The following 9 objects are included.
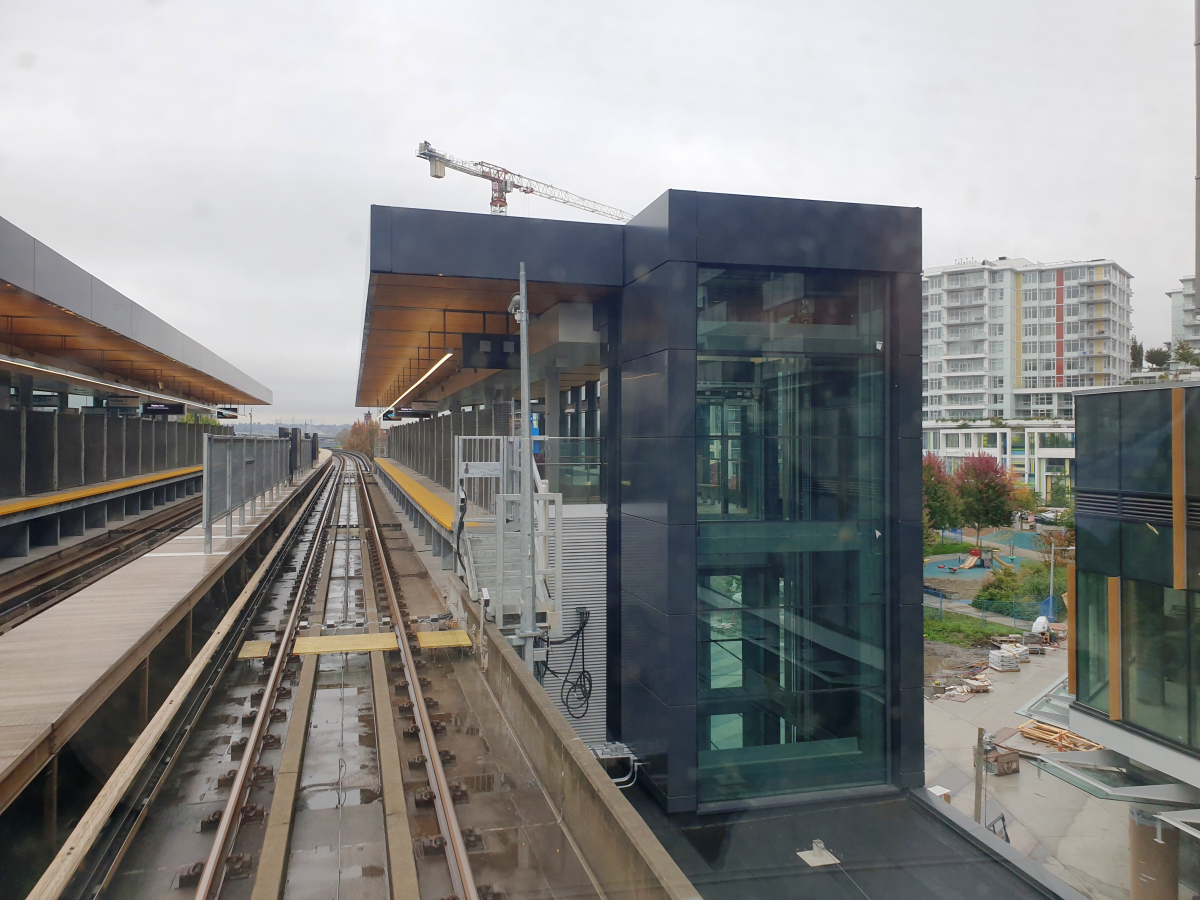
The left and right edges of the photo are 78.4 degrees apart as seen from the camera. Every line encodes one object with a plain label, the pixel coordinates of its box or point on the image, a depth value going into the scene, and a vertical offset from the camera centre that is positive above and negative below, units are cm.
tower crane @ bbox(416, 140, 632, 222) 8612 +3283
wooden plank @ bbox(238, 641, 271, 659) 798 -220
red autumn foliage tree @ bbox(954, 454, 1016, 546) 3903 -245
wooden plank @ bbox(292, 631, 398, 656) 770 -209
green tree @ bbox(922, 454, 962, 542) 3947 -307
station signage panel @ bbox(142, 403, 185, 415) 2759 +159
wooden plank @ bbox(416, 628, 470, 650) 805 -211
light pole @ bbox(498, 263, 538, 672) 703 -52
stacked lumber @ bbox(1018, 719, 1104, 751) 1758 -700
